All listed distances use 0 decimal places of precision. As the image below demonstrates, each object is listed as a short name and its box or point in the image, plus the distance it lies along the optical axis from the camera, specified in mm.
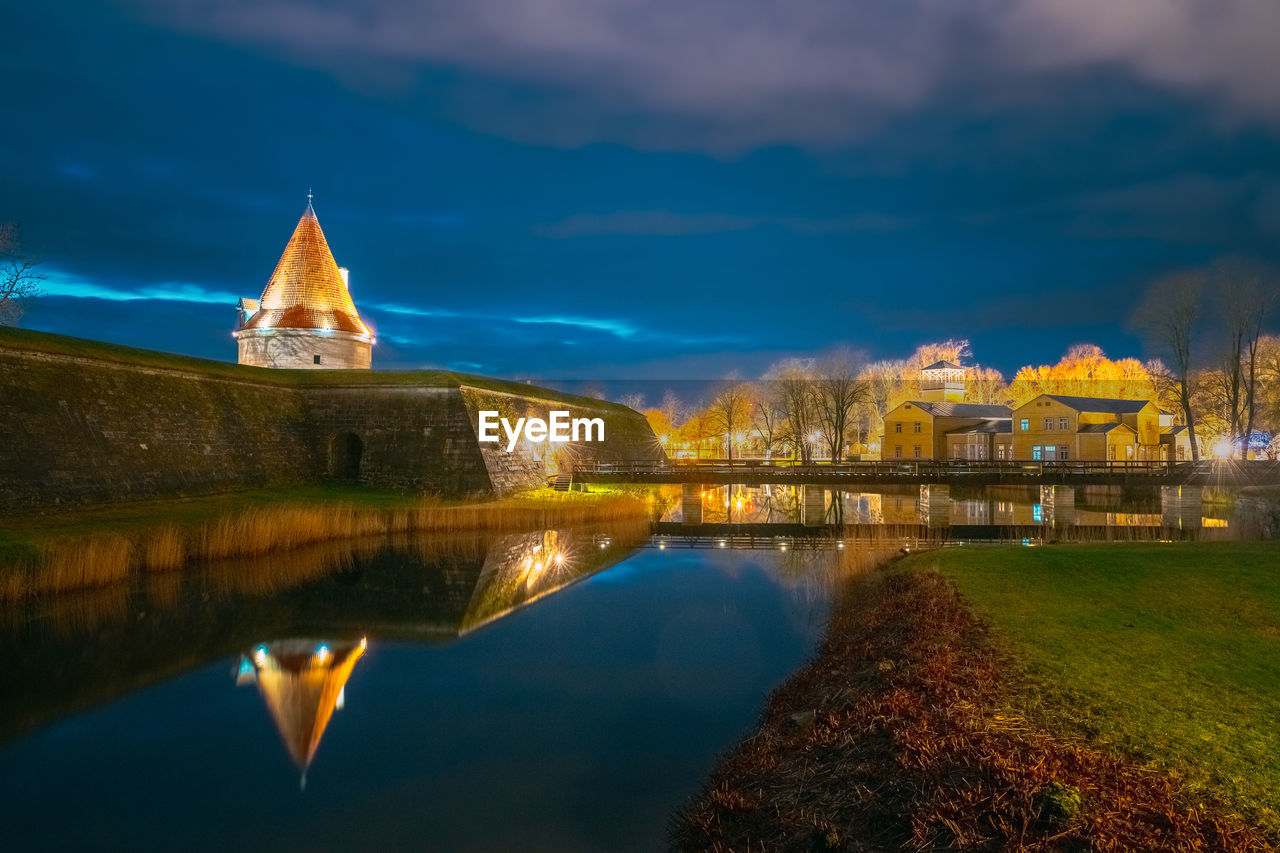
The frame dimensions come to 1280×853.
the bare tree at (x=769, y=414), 68438
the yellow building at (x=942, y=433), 56000
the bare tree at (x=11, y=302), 32969
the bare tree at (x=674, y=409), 101394
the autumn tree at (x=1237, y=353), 40812
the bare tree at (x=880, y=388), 74681
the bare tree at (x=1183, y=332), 42875
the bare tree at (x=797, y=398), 58969
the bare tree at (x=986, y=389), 83125
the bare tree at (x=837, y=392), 55656
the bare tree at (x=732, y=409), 75625
